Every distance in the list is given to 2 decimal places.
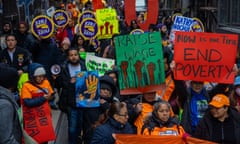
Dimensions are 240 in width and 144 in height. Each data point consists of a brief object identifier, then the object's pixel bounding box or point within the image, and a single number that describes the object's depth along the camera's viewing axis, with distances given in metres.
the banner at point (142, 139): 5.20
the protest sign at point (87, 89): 7.36
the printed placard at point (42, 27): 11.49
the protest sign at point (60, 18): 15.53
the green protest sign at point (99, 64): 8.42
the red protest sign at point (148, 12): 12.65
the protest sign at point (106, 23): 13.09
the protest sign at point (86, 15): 14.78
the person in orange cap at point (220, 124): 5.69
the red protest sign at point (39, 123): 7.25
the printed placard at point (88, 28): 12.74
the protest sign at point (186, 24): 10.90
